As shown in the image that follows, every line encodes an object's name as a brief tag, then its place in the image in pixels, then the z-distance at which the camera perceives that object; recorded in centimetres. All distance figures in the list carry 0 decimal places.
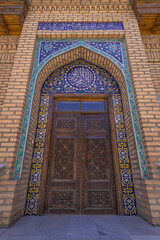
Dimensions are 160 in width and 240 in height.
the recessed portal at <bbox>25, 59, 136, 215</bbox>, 278
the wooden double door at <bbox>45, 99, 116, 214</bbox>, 280
